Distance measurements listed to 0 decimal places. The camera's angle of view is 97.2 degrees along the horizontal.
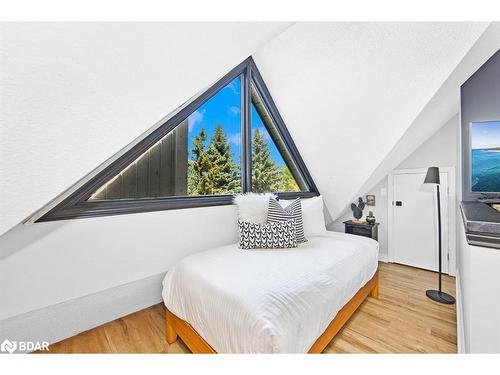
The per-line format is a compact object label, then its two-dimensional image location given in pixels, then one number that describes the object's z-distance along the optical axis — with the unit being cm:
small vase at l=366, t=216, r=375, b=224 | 300
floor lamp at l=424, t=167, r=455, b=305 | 219
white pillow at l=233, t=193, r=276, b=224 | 220
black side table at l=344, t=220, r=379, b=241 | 295
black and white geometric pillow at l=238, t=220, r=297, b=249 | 191
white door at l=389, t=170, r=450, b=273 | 282
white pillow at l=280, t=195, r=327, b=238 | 238
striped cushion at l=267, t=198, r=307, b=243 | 212
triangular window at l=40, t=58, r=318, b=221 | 170
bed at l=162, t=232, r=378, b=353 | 102
